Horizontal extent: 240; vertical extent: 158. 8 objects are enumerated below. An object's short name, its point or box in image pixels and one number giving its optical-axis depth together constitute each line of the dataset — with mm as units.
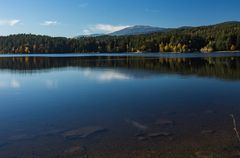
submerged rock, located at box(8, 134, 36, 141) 11391
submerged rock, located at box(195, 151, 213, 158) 9200
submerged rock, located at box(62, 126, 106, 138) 11576
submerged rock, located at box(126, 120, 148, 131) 12274
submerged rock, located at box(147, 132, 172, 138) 11310
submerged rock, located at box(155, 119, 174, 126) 12792
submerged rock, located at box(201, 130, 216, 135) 11454
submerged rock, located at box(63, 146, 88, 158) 9502
